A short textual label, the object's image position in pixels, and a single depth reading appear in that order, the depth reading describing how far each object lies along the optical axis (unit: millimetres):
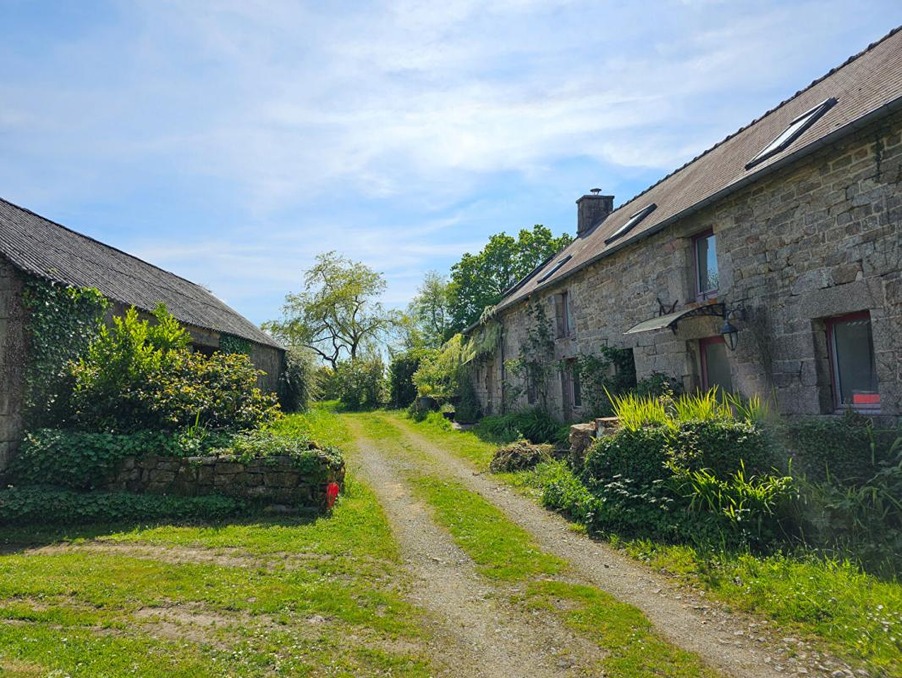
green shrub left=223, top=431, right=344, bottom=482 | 7137
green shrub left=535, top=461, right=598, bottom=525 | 6496
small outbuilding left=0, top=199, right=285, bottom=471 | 7605
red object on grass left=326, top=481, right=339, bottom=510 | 7105
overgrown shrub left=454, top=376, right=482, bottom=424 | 19156
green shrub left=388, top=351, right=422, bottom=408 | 28828
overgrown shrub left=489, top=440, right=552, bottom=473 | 9617
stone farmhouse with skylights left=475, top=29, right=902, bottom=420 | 6117
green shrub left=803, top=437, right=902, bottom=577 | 4680
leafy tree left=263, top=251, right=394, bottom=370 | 39469
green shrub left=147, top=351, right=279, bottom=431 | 8016
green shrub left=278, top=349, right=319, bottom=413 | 21531
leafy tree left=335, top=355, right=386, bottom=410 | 29984
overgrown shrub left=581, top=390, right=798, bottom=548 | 5309
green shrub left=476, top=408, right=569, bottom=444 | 12725
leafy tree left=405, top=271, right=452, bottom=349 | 45906
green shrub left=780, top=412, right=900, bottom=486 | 5457
